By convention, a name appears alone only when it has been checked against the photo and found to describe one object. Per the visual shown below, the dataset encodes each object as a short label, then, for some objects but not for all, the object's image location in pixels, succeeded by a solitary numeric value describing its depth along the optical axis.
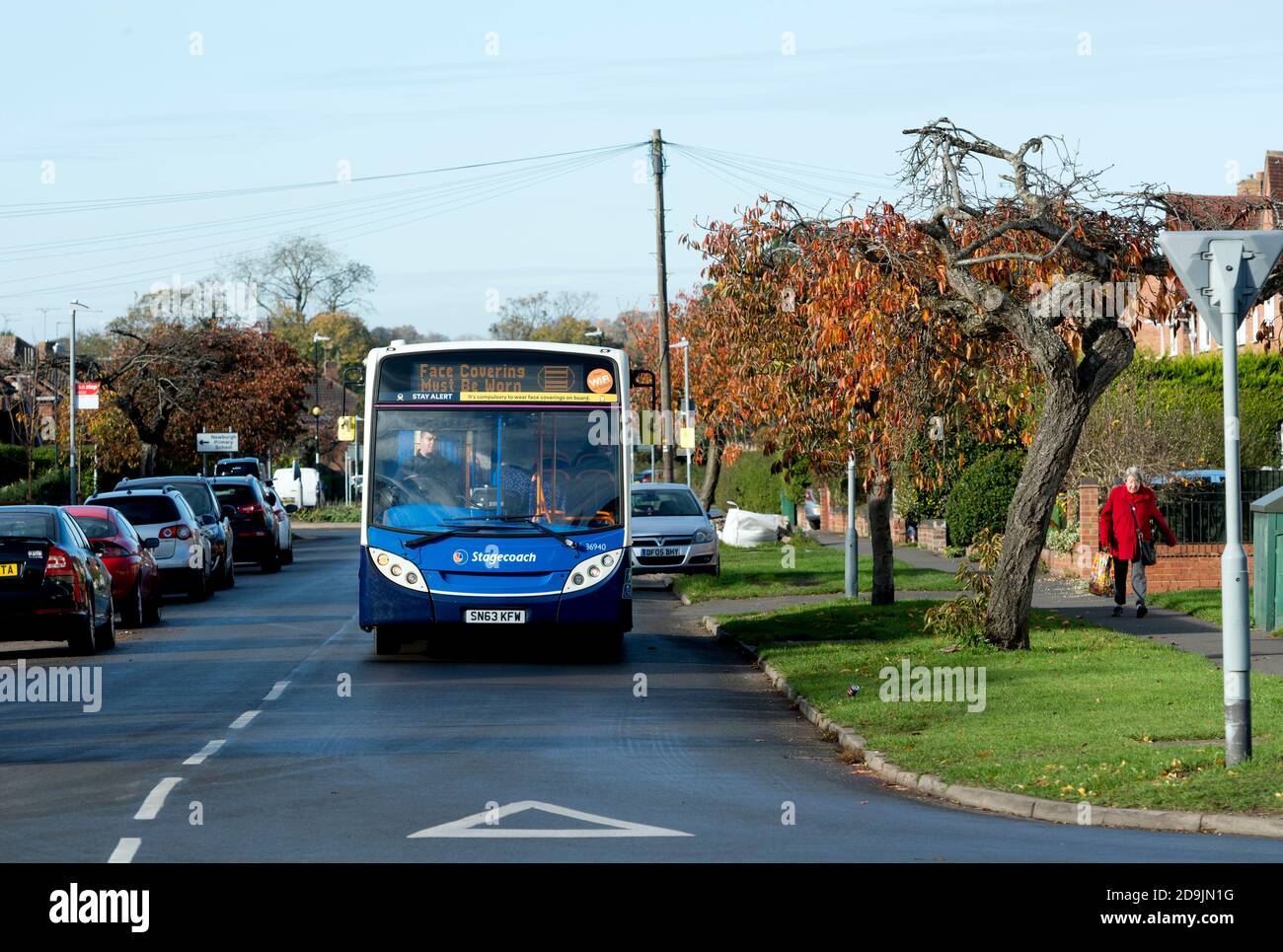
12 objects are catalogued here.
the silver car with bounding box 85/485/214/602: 27.62
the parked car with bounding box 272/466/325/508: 74.62
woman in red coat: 22.09
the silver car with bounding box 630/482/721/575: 31.61
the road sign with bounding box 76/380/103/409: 43.75
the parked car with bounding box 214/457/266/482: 51.34
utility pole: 41.94
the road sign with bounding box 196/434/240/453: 52.69
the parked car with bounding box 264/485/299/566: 38.41
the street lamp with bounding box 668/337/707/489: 57.81
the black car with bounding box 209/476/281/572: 36.62
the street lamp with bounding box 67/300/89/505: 40.83
